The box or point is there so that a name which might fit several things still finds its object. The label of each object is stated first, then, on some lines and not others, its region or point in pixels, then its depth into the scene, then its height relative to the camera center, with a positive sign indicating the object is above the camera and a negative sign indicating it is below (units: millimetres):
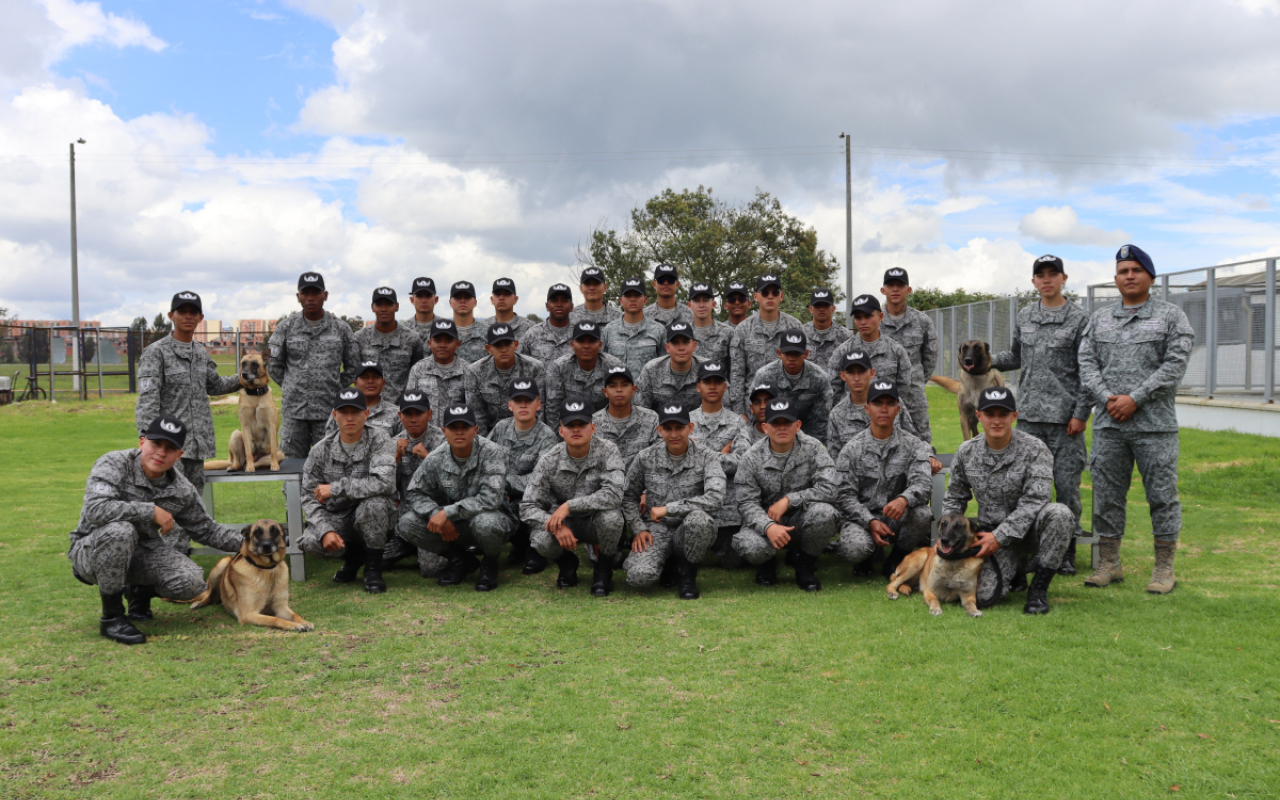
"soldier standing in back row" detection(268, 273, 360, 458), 7578 +166
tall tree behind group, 33469 +5126
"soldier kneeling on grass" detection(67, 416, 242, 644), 5035 -930
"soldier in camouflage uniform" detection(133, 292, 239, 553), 6414 -31
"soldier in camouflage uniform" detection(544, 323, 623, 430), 7465 -33
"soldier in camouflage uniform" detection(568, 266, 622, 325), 8250 +722
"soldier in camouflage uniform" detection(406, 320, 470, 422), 7312 +27
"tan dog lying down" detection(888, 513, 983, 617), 5281 -1236
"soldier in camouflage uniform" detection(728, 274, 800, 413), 7742 +261
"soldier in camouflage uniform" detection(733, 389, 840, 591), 6098 -902
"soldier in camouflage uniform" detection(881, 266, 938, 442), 7590 +435
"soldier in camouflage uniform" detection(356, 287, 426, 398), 7809 +322
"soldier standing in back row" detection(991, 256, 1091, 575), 6246 -78
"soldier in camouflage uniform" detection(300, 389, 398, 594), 6289 -853
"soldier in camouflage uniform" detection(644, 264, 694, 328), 8258 +734
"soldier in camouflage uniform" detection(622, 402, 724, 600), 6008 -930
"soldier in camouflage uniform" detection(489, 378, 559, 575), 6660 -534
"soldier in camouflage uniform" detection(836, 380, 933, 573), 6172 -859
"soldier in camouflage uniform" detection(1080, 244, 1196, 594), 5660 -211
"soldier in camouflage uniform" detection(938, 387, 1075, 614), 5348 -868
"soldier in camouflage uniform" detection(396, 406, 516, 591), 6223 -932
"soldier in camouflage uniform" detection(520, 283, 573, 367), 7965 +424
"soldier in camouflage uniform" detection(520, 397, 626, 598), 6082 -894
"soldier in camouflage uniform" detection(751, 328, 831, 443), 7156 -92
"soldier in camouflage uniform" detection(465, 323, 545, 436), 7301 -4
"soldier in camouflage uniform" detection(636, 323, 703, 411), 7355 -66
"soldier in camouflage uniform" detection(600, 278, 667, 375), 7887 +374
